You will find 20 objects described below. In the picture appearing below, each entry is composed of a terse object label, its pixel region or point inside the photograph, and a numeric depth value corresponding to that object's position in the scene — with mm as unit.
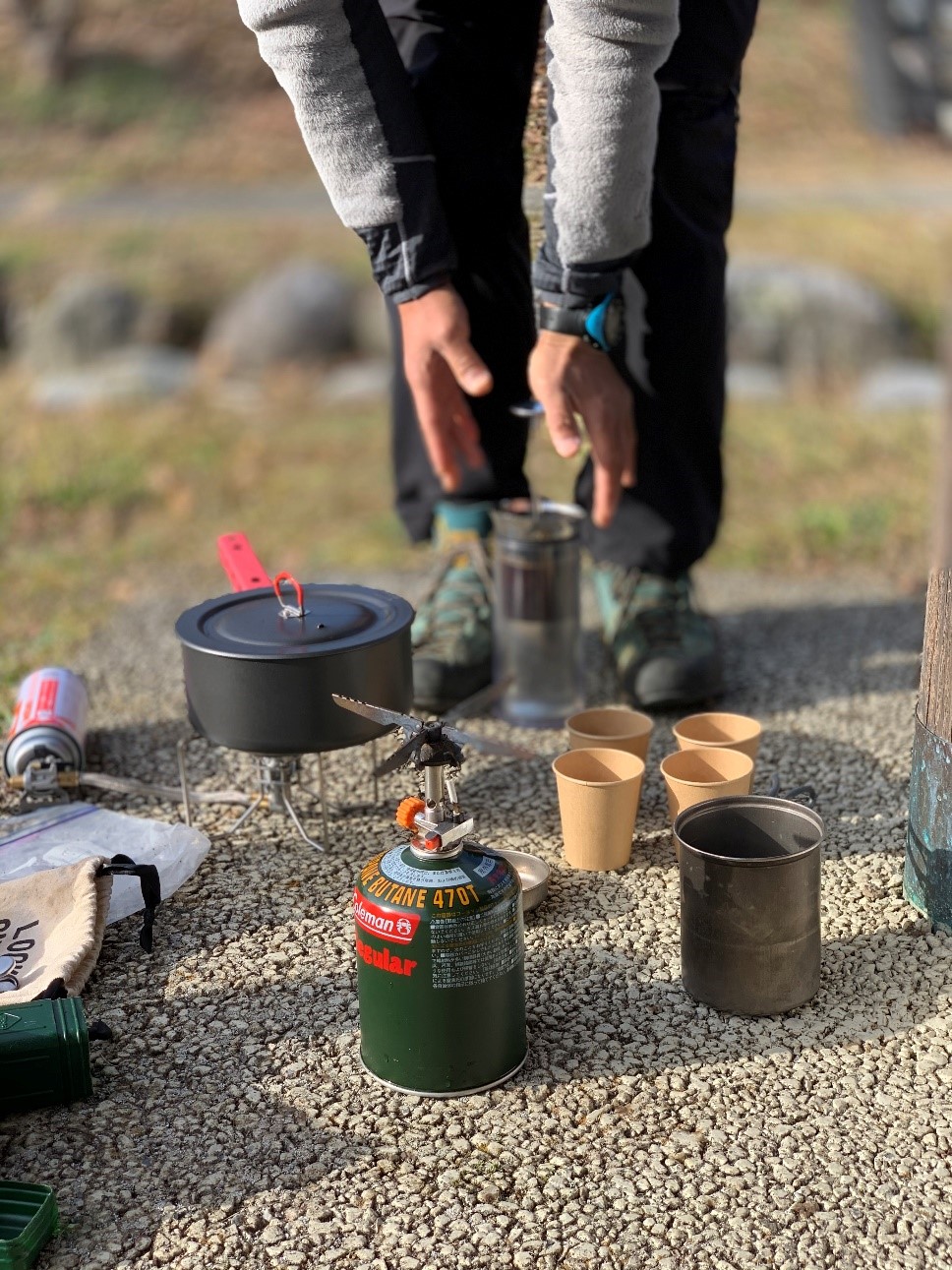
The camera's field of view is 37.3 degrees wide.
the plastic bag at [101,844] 2266
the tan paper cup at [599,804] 2248
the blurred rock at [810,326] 6070
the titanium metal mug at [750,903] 1845
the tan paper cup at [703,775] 2246
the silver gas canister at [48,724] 2545
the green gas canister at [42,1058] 1752
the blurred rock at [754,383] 5727
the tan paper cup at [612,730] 2443
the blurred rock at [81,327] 6633
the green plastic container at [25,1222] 1483
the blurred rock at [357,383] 6012
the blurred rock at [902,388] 5477
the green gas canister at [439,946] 1682
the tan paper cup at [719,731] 2432
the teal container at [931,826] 2039
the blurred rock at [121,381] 5801
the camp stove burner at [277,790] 2406
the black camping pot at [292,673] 2148
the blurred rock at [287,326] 6488
